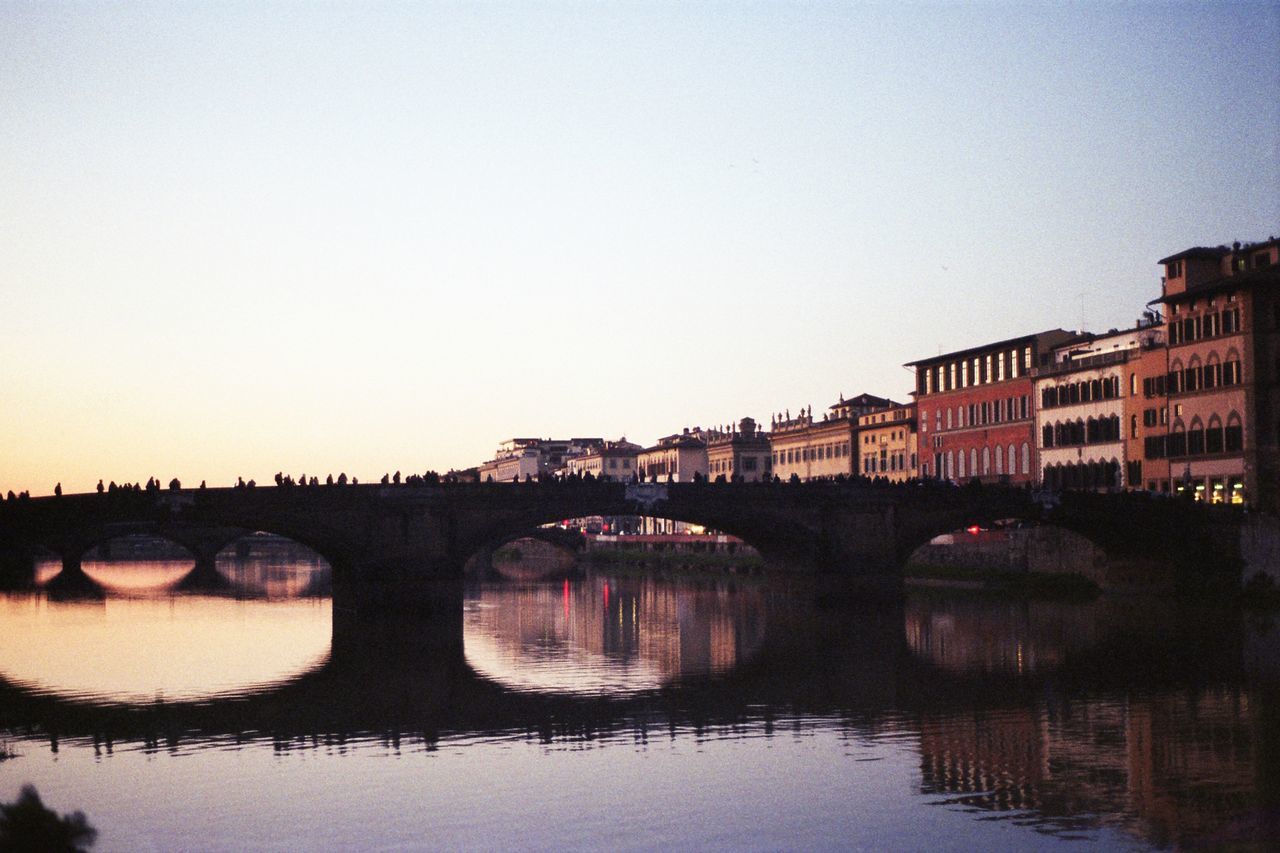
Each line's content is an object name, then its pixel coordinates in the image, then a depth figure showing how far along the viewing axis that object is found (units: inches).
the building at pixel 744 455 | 6668.3
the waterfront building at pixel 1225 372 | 3137.3
